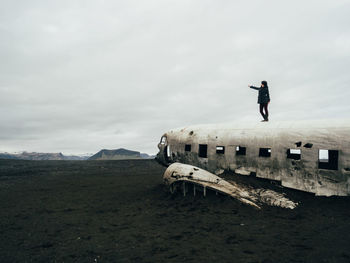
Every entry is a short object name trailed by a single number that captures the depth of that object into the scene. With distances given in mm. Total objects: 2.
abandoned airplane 13641
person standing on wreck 18078
